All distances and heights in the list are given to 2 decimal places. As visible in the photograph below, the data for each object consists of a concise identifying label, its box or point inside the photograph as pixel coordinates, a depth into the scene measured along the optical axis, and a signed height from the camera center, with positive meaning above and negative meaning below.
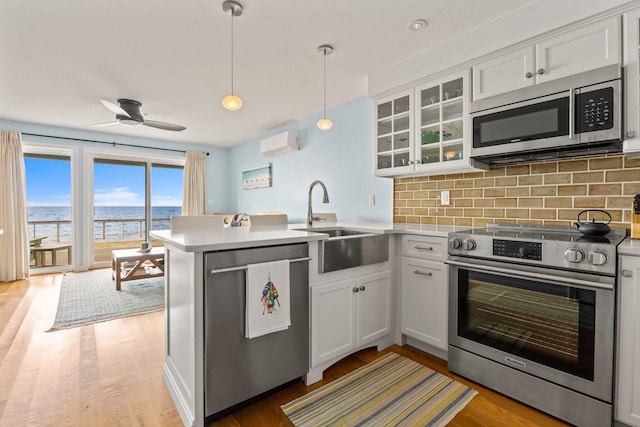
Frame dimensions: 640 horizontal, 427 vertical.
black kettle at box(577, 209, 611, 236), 1.66 -0.11
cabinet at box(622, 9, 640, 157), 1.56 +0.67
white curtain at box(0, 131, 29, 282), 4.41 -0.01
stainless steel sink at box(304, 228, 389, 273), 1.91 -0.29
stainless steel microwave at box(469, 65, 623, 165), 1.62 +0.54
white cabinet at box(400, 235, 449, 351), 2.16 -0.60
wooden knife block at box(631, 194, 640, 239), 1.68 -0.06
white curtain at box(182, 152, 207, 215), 6.16 +0.50
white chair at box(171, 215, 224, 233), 2.13 -0.11
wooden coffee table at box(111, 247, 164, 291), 3.92 -0.76
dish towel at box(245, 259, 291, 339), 1.56 -0.48
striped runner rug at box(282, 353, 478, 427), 1.60 -1.11
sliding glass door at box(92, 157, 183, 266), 5.62 +0.18
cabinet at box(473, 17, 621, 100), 1.64 +0.91
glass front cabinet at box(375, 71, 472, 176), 2.30 +0.67
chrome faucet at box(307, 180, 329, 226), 2.98 -0.07
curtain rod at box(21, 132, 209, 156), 4.82 +1.17
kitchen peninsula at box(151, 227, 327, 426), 1.44 -0.52
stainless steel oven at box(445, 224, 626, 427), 1.47 -0.60
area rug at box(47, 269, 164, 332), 3.04 -1.08
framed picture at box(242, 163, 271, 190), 5.45 +0.60
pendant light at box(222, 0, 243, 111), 1.89 +1.27
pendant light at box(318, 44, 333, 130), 2.44 +1.30
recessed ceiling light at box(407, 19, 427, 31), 2.09 +1.29
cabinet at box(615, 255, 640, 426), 1.40 -0.63
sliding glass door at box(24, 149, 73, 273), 5.04 +0.03
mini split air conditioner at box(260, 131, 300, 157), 4.58 +1.02
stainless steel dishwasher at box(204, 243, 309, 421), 1.46 -0.69
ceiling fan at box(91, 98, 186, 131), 3.49 +1.12
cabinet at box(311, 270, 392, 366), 1.92 -0.73
